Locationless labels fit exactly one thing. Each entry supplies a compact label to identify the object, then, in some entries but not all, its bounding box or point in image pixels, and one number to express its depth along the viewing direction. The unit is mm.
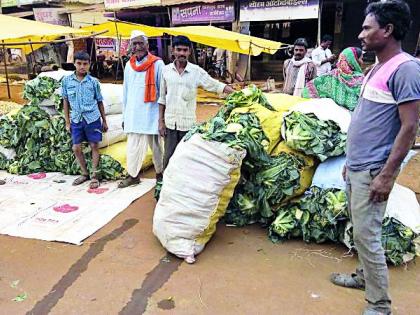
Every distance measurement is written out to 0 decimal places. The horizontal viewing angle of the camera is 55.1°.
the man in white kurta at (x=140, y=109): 4246
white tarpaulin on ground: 3577
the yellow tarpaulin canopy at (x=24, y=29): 6915
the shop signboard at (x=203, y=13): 11883
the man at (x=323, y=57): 6800
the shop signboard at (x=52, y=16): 14930
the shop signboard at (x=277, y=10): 10555
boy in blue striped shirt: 4434
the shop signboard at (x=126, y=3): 12469
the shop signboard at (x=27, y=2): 15598
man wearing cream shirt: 3848
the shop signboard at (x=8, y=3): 16606
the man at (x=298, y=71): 5328
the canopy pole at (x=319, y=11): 10384
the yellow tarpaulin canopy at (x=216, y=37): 8555
